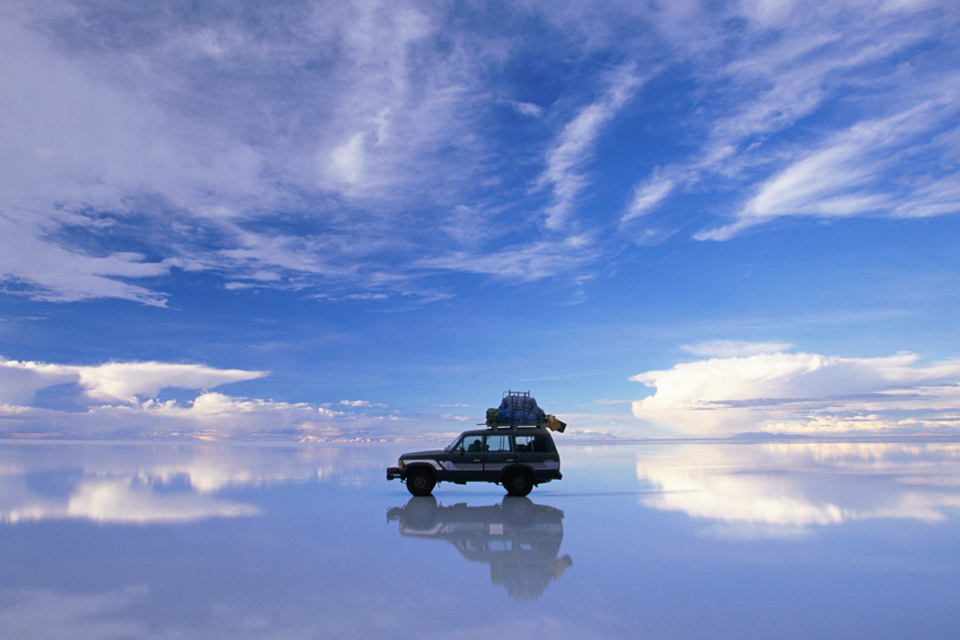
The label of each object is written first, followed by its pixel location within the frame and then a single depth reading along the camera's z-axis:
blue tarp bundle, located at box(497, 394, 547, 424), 19.45
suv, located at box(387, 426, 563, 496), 18.58
